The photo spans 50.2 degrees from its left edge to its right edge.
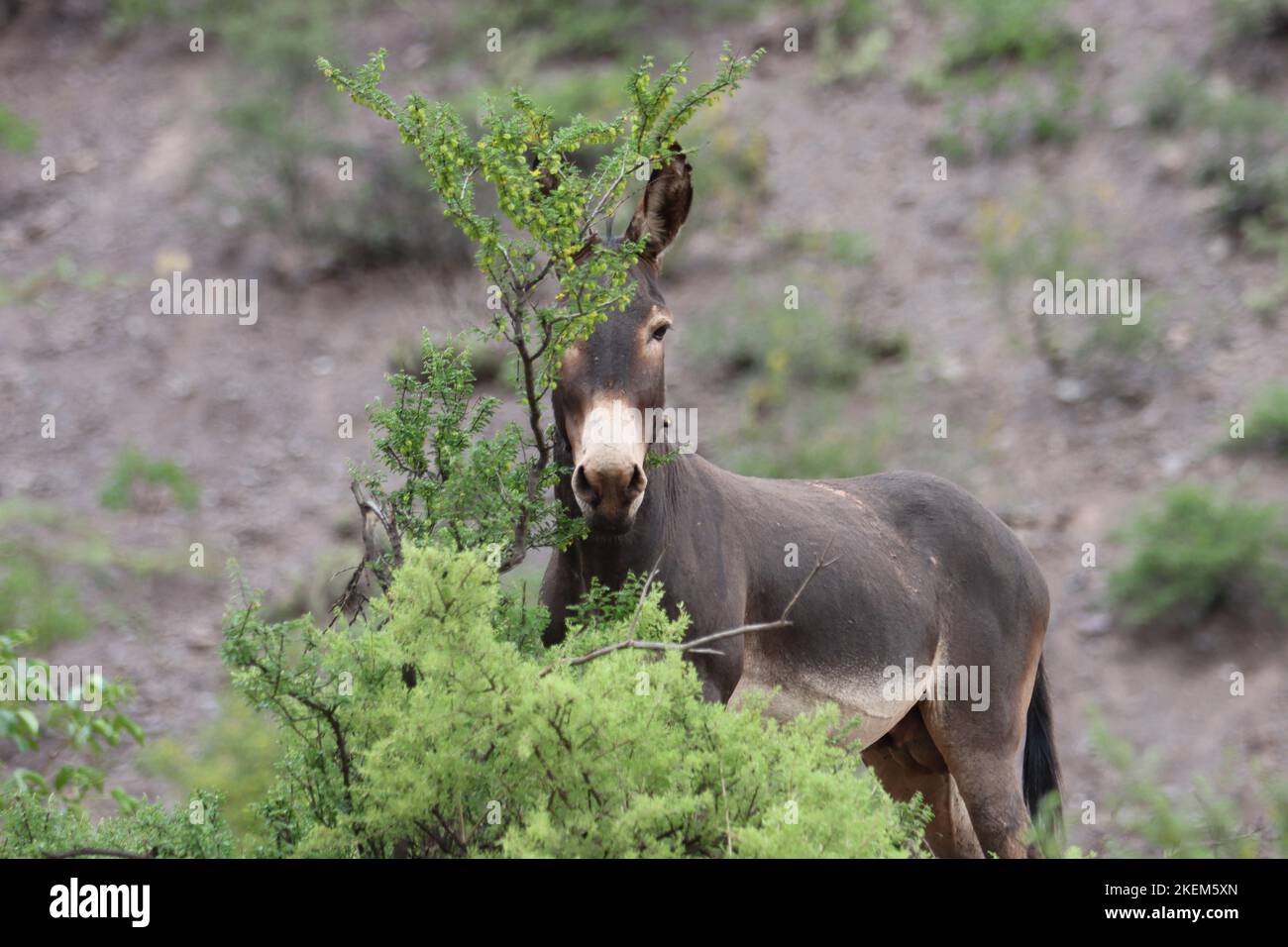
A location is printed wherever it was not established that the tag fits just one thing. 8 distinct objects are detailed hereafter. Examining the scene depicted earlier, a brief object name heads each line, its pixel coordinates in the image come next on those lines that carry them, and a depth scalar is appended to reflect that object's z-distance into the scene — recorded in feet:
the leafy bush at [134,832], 12.78
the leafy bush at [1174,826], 13.74
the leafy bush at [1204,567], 36.06
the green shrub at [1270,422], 39.01
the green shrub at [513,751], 10.72
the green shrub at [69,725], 14.98
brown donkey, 14.49
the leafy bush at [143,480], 42.39
